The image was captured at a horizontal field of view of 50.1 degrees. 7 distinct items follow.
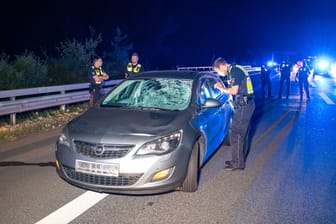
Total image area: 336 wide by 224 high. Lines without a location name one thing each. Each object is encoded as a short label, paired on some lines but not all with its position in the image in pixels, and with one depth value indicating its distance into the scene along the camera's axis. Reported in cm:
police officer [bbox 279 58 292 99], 1559
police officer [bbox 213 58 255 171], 530
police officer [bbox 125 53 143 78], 1059
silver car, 391
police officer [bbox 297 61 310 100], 1549
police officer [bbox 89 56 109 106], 974
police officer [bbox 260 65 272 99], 1525
